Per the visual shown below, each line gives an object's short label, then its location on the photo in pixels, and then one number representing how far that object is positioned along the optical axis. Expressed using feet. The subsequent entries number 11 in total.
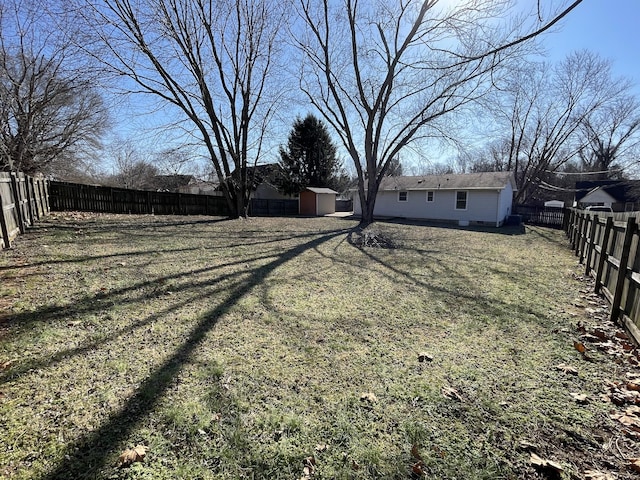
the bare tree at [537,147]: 78.97
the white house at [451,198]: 59.57
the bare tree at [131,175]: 111.65
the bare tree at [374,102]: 45.29
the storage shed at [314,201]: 82.53
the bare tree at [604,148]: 94.10
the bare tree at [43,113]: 39.93
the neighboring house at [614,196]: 91.20
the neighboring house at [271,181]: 82.02
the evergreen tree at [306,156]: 90.07
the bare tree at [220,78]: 41.39
